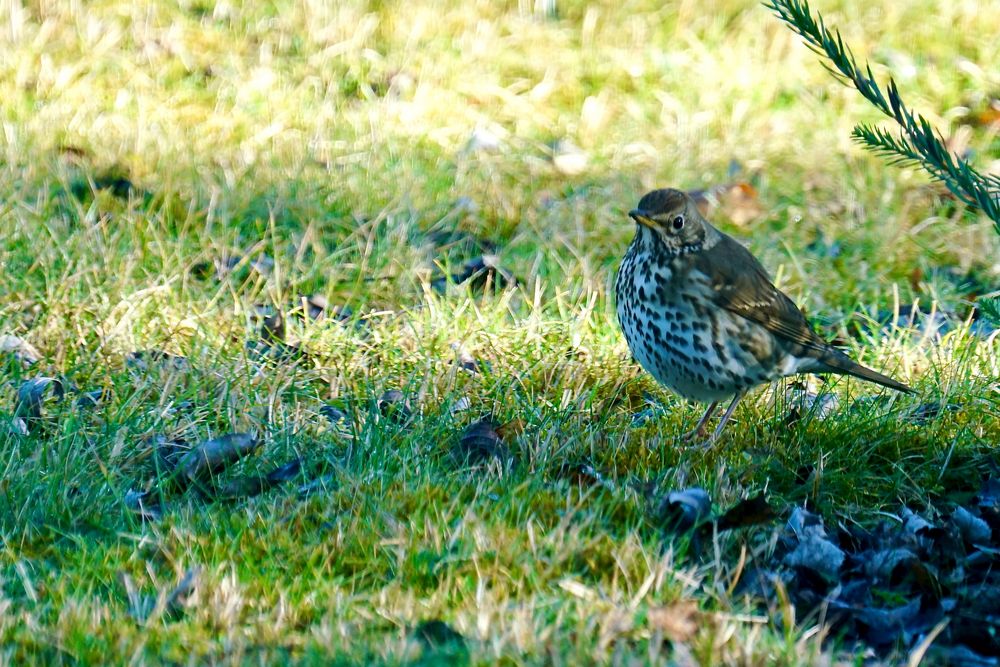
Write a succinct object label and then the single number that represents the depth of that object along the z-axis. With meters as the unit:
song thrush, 8.51
